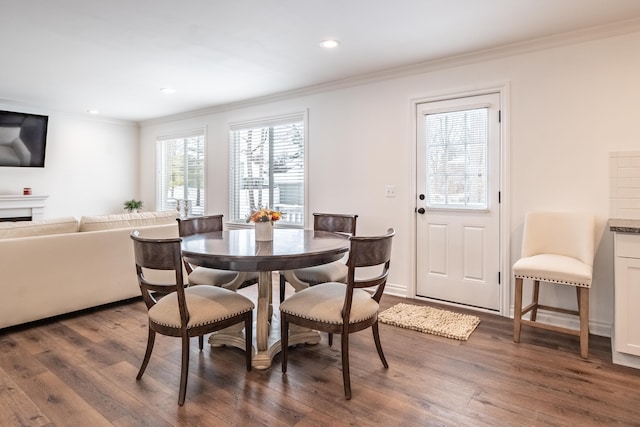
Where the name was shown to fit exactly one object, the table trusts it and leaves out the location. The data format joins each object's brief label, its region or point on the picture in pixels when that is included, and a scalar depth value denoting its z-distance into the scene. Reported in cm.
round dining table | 205
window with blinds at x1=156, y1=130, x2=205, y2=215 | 599
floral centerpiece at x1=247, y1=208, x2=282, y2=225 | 261
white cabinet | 229
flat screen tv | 532
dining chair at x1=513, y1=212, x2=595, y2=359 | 251
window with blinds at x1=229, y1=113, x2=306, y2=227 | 477
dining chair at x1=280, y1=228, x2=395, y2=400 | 201
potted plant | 658
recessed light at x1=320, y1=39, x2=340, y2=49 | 311
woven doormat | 293
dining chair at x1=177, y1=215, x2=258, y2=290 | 275
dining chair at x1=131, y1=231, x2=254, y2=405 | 194
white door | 337
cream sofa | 294
